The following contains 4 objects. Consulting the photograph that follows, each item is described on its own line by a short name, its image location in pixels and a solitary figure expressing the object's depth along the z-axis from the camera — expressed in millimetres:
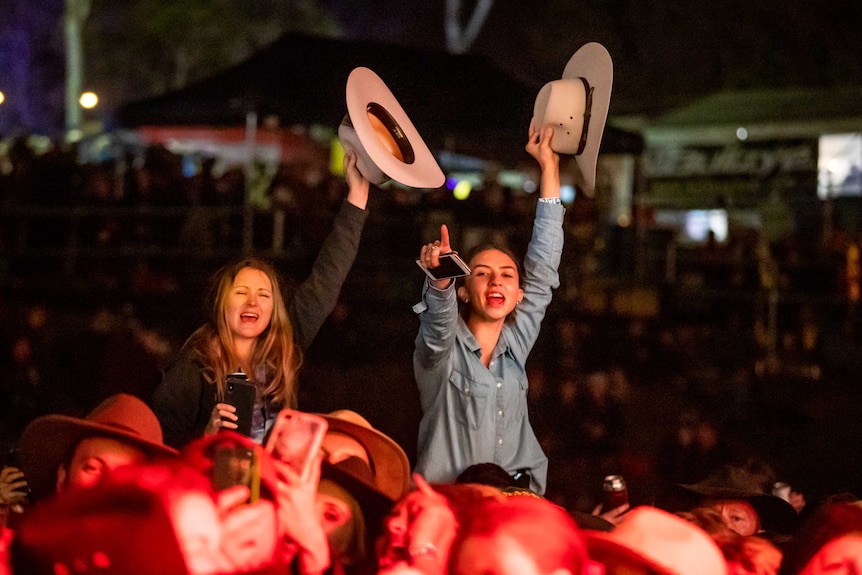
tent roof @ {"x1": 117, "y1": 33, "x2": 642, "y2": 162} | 15711
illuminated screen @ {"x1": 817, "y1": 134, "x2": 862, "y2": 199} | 29719
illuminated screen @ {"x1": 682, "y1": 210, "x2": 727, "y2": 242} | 32372
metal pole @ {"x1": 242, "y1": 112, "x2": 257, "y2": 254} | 17406
